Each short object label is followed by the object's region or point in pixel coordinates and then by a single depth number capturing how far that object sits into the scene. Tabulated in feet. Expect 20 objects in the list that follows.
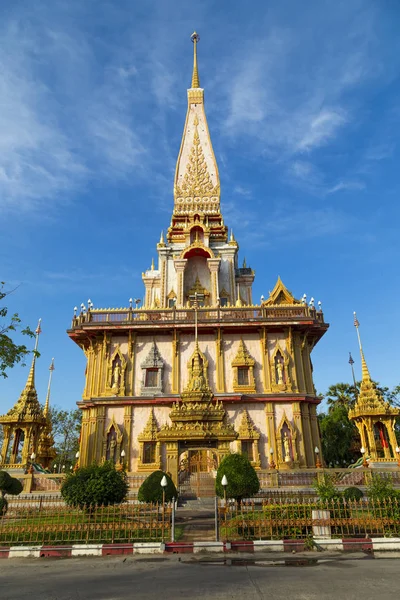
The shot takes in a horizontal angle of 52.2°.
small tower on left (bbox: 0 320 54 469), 86.43
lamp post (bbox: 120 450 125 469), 76.90
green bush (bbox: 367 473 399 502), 38.52
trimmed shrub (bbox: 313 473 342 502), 40.19
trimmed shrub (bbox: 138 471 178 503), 45.42
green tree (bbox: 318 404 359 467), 121.39
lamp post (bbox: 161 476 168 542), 35.19
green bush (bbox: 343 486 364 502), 45.62
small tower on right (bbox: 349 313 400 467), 82.17
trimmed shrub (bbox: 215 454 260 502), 44.16
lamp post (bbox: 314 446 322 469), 71.29
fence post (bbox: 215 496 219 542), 34.95
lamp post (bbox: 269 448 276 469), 76.53
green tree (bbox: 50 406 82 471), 158.81
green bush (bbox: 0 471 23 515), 54.24
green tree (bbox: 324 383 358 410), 136.98
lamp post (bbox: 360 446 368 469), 69.66
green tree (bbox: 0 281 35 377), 55.42
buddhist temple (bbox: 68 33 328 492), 79.82
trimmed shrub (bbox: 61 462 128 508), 43.78
